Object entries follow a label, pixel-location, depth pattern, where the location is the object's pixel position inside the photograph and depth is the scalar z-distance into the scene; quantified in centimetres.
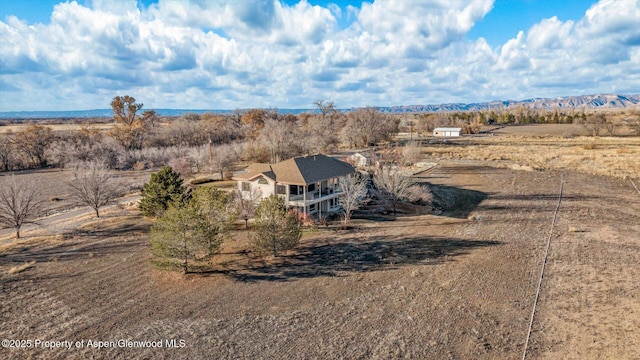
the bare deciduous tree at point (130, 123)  7475
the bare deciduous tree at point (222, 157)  5325
